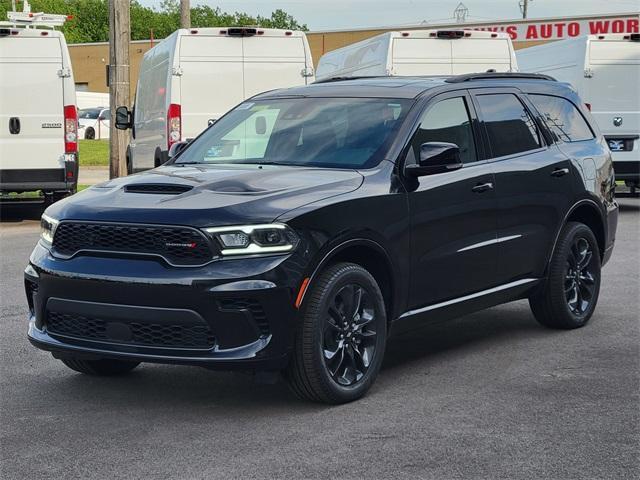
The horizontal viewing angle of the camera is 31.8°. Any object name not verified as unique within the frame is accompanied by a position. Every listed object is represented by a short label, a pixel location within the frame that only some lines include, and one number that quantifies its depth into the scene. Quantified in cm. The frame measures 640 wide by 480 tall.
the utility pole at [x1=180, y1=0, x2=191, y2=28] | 2519
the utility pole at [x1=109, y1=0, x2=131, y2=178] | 1900
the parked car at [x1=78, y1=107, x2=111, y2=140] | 4569
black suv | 550
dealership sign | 4669
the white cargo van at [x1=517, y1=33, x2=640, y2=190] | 1800
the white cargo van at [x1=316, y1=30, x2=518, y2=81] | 1670
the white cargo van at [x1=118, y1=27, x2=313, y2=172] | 1477
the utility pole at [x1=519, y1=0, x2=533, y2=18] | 8814
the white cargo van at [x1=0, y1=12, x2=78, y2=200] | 1602
